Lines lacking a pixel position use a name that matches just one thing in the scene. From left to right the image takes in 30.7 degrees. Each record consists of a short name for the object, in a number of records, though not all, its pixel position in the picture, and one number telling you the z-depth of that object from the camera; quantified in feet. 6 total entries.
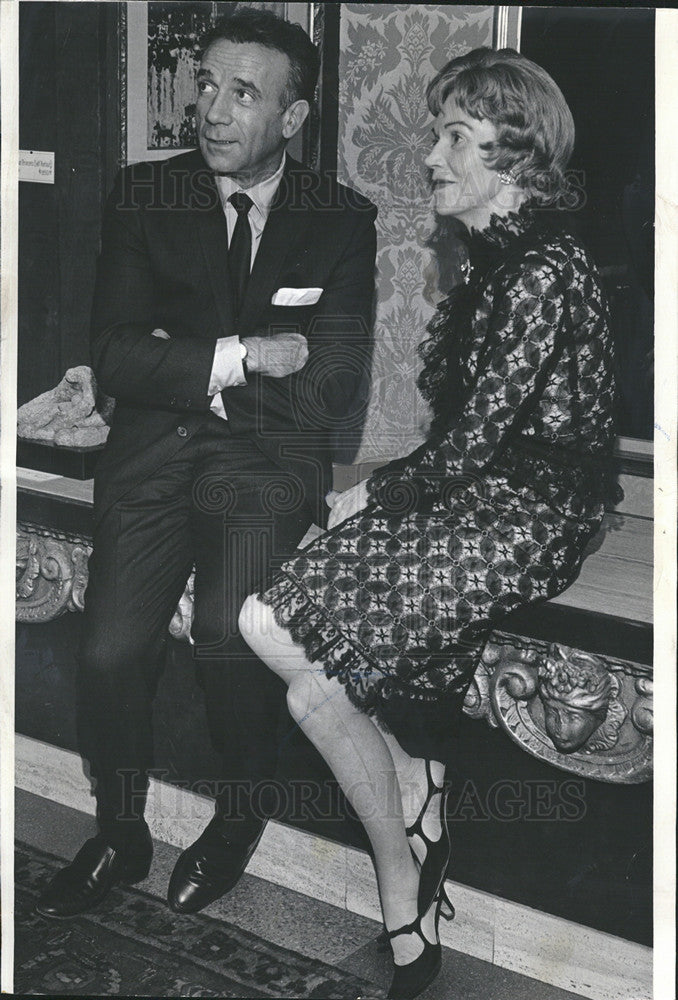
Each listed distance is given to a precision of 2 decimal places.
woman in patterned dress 9.00
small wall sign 10.00
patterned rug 9.68
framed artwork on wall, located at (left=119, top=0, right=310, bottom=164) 9.41
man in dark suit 9.44
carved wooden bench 9.14
